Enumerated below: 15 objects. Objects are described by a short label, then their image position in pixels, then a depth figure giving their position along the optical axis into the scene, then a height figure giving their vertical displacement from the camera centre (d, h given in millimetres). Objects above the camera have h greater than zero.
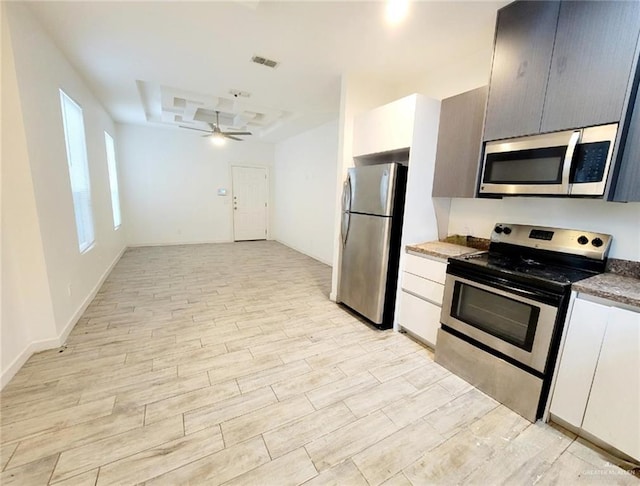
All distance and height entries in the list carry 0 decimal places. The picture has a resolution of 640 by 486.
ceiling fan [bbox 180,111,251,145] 4703 +968
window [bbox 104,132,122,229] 4945 +141
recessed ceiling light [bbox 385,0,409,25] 1903 +1337
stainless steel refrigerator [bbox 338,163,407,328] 2578 -386
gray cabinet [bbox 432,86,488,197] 2221 +483
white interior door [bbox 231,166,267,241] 7090 -276
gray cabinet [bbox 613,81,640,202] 1477 +228
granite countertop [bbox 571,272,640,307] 1369 -428
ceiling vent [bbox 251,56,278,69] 2785 +1340
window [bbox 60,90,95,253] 2968 +185
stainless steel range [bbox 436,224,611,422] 1632 -681
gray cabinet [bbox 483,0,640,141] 1479 +840
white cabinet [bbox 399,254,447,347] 2326 -856
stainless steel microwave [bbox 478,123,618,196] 1558 +263
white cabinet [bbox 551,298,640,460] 1368 -887
